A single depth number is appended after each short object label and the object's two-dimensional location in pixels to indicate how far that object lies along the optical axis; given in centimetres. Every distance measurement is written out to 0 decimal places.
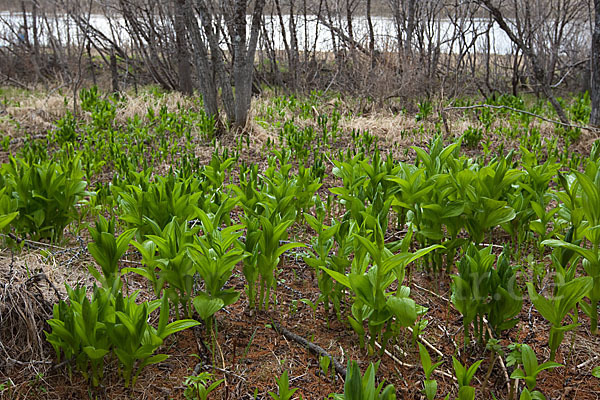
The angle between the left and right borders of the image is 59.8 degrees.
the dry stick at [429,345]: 229
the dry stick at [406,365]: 214
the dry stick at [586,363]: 219
